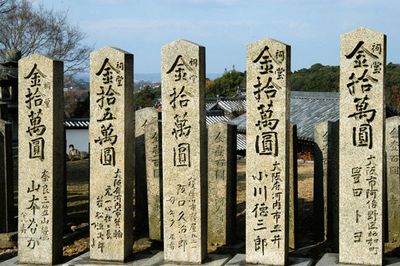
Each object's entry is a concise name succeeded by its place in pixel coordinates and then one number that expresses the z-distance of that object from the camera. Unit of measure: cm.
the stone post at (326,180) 765
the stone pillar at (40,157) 663
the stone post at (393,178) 782
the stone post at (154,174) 802
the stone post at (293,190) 742
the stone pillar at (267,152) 609
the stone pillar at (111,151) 654
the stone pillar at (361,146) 588
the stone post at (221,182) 775
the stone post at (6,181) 785
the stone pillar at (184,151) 632
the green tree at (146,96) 4743
